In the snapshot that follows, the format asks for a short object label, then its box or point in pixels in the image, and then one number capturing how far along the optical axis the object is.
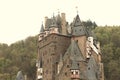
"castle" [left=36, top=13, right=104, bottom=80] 74.19
